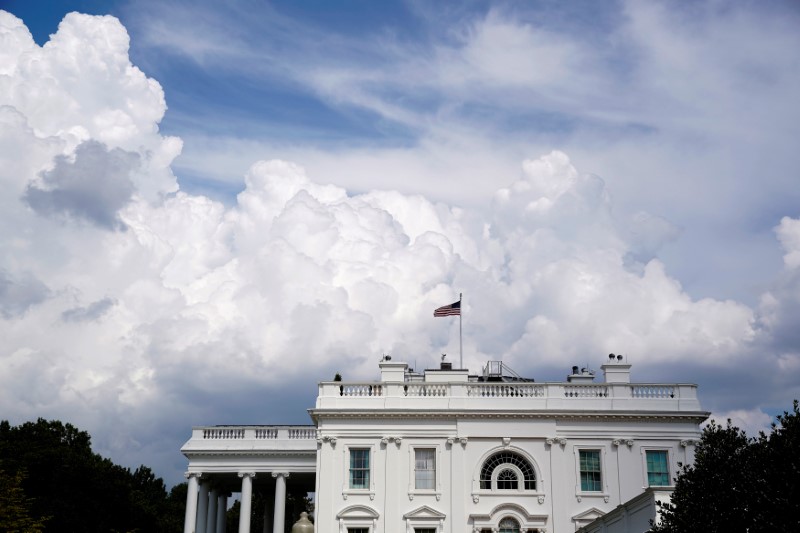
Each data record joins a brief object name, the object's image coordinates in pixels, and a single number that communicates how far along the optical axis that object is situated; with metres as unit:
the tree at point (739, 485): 24.61
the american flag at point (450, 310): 49.66
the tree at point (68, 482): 65.06
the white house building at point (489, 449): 45.88
